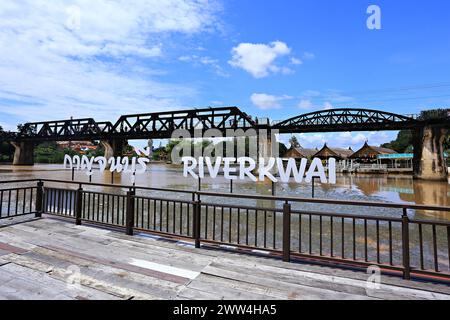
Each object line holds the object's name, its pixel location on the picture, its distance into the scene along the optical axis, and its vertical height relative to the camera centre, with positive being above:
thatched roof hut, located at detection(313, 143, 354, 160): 59.30 +3.33
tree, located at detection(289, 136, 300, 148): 118.40 +12.19
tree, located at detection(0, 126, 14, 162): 80.20 +5.23
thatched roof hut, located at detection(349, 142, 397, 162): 59.50 +3.53
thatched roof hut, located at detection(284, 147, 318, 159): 64.35 +3.98
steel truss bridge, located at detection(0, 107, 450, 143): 45.56 +8.60
